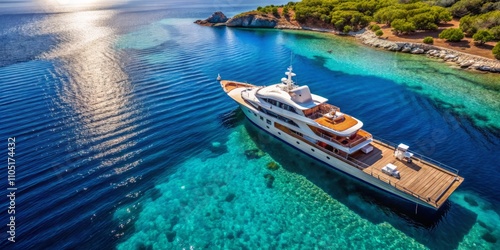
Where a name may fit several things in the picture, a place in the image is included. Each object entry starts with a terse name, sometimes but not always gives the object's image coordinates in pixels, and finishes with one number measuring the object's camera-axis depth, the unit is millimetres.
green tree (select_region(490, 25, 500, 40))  55794
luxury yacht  22438
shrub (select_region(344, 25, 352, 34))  81000
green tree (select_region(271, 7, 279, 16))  104062
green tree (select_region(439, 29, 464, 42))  59438
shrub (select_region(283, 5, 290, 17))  103000
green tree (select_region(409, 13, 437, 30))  66938
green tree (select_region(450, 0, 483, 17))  72438
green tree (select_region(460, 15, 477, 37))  60562
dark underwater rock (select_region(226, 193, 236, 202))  23734
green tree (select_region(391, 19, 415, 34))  67438
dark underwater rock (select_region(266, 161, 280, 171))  27767
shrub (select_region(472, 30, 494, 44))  54688
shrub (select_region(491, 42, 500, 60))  50428
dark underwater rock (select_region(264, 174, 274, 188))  25547
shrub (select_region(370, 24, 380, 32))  75094
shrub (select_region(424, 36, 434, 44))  62188
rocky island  55938
